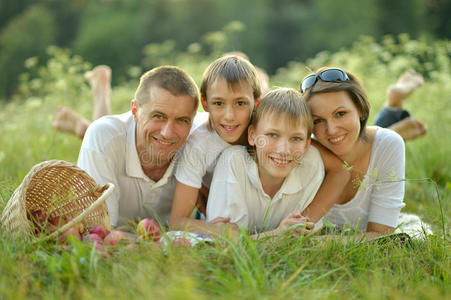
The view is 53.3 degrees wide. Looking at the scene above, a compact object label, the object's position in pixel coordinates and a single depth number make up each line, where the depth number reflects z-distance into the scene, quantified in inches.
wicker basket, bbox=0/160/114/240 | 106.7
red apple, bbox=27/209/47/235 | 105.1
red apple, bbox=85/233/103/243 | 96.8
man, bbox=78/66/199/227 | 120.0
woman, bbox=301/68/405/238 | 118.4
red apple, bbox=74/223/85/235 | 101.0
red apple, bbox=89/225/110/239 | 101.8
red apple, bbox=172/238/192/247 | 92.0
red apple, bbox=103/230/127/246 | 95.0
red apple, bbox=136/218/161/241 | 97.1
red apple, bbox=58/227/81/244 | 92.8
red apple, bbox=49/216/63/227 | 108.8
